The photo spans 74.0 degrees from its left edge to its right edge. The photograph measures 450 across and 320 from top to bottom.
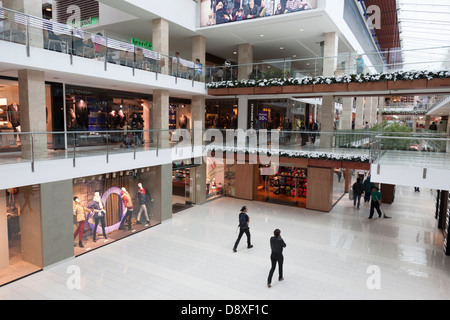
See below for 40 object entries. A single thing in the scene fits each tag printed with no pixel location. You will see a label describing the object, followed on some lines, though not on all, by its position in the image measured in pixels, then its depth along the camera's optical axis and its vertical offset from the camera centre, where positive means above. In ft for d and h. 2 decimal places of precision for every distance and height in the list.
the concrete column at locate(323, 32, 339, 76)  48.57 +14.78
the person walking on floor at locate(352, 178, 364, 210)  49.19 -9.05
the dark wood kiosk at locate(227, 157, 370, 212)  48.21 -9.14
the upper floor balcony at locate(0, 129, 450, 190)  25.87 -2.21
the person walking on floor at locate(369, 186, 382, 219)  43.60 -9.51
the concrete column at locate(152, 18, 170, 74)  43.29 +14.13
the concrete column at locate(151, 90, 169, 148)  44.21 +3.48
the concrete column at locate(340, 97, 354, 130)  71.82 +5.01
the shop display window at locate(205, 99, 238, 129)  62.34 +4.12
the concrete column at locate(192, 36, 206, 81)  51.78 +14.75
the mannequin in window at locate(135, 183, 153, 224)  39.17 -8.90
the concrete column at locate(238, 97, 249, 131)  59.06 +4.07
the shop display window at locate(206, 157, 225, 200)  54.75 -8.50
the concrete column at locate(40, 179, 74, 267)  27.27 -8.44
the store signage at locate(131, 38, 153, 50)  55.99 +17.08
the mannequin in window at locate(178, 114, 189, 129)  65.88 +2.62
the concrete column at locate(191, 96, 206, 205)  52.03 -6.27
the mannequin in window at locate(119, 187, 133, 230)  37.01 -9.42
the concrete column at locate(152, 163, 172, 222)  41.70 -8.19
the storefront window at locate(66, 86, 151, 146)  42.73 +3.56
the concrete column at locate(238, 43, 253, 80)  56.75 +15.27
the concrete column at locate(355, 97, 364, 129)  90.89 +6.11
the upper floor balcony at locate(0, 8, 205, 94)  25.12 +8.00
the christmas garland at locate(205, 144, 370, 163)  39.38 -2.87
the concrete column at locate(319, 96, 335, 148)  48.42 +3.35
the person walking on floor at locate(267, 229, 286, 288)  23.93 -9.32
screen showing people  41.91 +18.59
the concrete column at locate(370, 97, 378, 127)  115.18 +9.51
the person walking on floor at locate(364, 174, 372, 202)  52.26 -9.13
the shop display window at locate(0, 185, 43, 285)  26.12 -9.17
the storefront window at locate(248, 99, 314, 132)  59.21 +4.25
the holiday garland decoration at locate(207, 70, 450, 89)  35.42 +7.60
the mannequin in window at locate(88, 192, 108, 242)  33.06 -8.79
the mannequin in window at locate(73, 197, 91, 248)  30.90 -9.01
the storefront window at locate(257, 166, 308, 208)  53.36 -9.49
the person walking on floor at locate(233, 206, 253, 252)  30.94 -9.28
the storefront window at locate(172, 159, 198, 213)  48.26 -9.33
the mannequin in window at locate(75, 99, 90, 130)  43.52 +2.65
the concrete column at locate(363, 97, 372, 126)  107.76 +9.01
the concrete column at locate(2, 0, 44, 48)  26.55 +11.00
